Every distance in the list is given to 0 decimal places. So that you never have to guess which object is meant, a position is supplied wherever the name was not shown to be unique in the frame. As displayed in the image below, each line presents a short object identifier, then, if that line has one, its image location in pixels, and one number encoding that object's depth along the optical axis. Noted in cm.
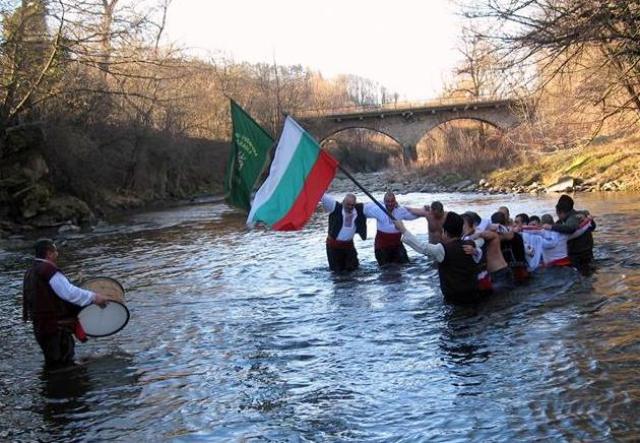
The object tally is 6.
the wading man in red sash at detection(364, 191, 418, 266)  1436
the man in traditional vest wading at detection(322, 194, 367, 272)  1442
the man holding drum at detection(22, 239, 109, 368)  848
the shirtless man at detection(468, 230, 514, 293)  1138
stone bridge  7306
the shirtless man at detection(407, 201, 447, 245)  1373
